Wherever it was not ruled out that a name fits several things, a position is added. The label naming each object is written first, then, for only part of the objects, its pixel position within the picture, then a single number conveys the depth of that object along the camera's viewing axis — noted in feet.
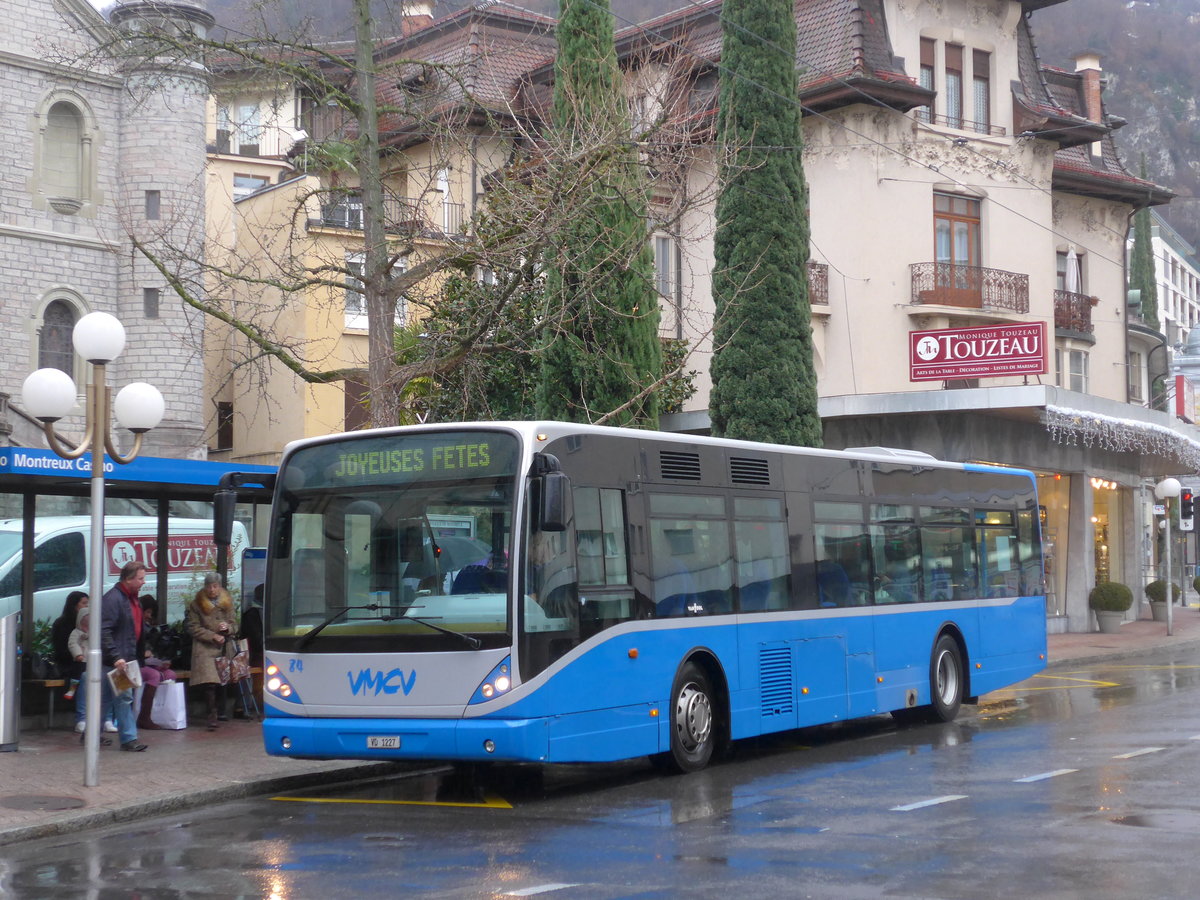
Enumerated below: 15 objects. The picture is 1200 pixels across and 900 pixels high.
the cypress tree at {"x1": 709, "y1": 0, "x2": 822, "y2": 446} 82.58
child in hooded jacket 48.26
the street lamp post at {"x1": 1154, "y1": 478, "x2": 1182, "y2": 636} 107.07
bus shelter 47.29
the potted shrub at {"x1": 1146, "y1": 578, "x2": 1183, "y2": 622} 124.47
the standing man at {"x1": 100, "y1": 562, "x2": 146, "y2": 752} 44.60
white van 51.80
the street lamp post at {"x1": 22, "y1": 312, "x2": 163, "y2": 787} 39.06
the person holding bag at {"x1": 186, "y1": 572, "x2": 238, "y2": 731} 50.80
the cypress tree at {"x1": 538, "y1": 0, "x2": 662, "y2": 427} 64.80
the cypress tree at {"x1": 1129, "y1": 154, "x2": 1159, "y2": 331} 204.85
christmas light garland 87.86
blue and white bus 36.11
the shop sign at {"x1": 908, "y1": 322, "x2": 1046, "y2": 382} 88.99
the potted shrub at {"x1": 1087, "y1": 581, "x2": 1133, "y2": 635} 107.04
